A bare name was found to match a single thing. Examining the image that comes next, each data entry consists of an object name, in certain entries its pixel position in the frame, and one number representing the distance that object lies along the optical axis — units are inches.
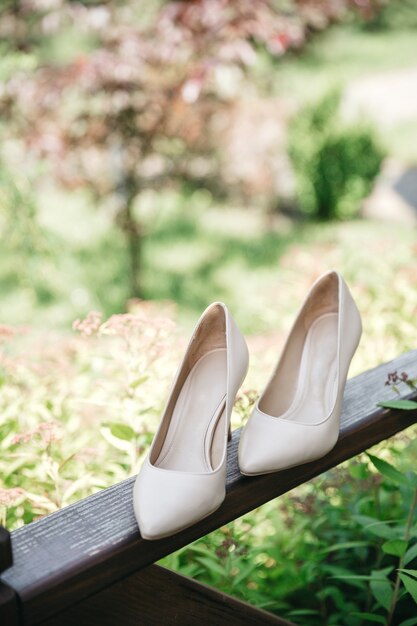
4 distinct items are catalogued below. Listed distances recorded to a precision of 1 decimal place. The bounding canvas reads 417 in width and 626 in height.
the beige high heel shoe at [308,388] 50.4
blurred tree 109.3
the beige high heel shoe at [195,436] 47.7
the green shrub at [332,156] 189.6
